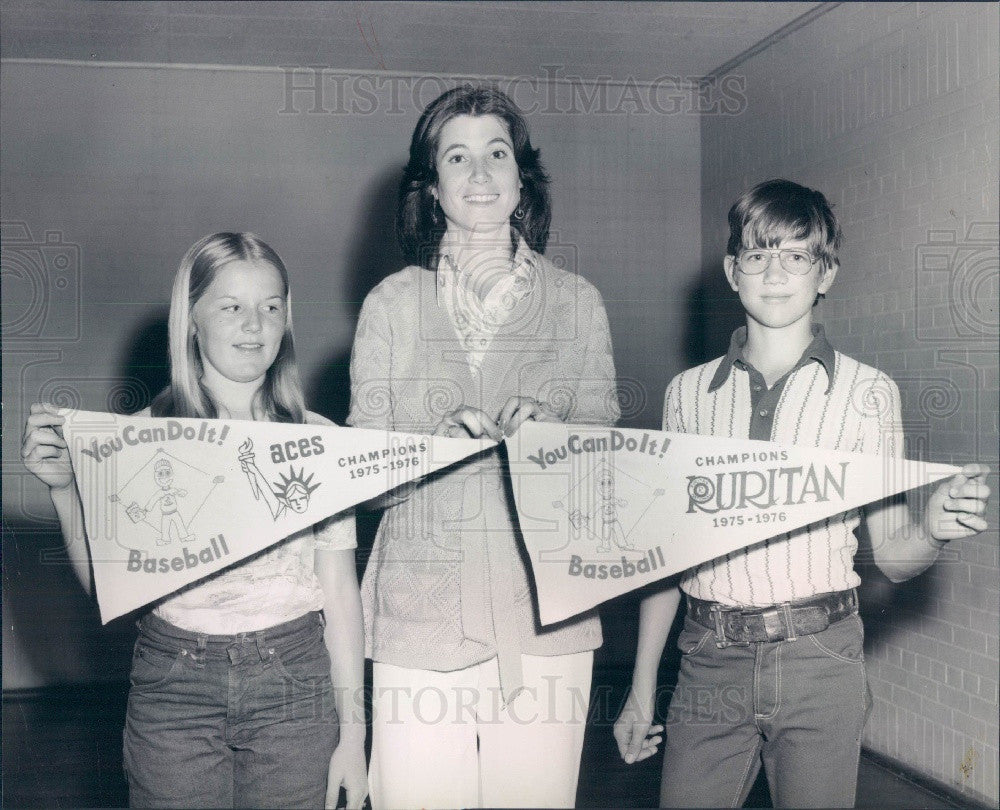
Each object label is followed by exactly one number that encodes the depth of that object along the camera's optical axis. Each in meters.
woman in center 1.74
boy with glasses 1.65
